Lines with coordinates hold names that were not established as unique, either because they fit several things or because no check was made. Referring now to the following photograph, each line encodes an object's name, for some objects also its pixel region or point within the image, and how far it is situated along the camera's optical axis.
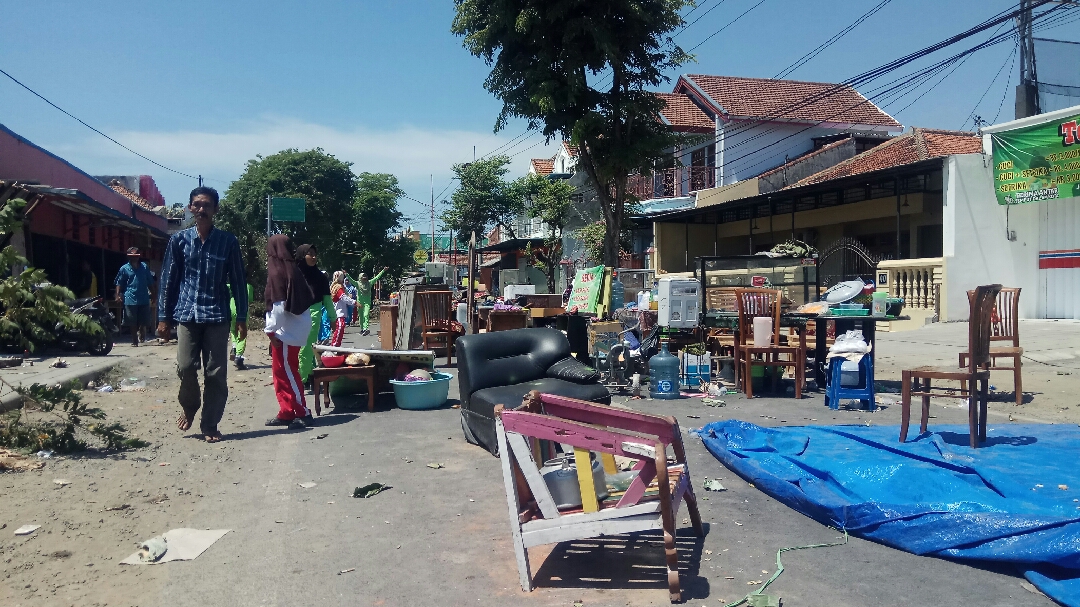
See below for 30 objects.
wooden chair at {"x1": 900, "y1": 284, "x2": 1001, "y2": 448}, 5.55
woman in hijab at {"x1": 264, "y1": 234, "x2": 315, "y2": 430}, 7.02
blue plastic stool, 7.59
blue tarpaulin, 3.43
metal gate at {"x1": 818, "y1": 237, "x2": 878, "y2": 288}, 20.82
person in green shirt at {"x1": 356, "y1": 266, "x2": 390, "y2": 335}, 17.47
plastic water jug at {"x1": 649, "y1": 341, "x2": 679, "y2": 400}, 8.41
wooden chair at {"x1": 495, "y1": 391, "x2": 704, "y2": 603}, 3.34
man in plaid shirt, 6.21
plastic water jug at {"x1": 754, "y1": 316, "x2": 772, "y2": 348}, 8.48
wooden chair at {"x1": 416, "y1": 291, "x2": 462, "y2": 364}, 11.91
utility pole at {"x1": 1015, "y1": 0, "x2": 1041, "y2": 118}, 16.06
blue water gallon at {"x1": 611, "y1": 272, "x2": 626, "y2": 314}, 11.01
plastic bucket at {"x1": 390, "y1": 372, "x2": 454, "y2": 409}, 7.84
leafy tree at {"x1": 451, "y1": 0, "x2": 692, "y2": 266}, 15.52
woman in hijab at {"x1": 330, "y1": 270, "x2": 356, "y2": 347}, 12.91
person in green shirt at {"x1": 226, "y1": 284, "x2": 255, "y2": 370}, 10.90
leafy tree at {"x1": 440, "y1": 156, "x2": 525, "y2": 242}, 37.12
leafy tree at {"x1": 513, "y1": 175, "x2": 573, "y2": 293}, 31.52
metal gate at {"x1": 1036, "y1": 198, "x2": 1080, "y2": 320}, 13.59
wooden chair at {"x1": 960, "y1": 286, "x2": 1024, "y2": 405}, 7.57
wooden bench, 7.68
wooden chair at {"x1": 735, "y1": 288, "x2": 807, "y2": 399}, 8.34
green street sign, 27.27
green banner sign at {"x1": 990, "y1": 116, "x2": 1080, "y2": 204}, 13.02
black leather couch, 6.01
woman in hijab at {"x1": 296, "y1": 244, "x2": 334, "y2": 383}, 7.56
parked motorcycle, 12.09
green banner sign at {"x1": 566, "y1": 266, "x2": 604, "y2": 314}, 10.54
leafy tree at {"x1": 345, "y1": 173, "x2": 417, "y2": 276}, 40.72
